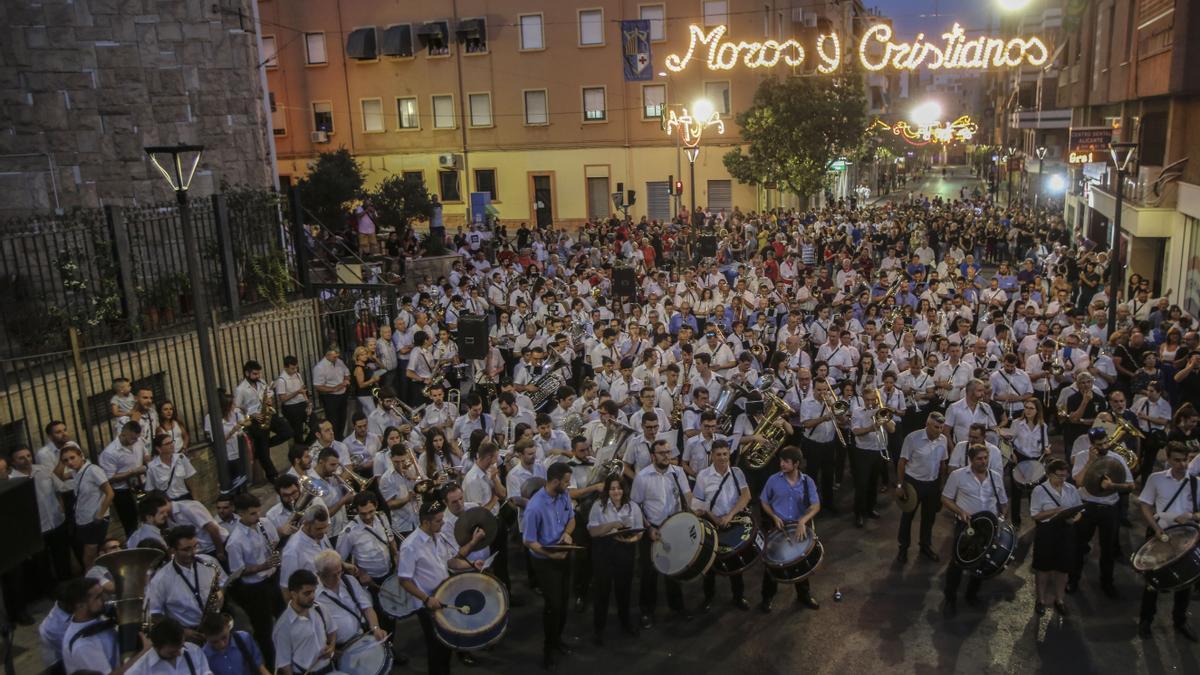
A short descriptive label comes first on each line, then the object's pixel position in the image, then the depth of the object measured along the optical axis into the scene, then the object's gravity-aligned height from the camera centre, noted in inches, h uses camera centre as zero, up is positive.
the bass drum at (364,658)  259.8 -137.2
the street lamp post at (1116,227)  614.5 -58.3
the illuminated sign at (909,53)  922.1 +103.4
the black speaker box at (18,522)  189.2 -70.2
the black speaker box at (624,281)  740.6 -96.6
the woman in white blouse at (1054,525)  327.3 -135.5
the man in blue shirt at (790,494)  343.6 -127.4
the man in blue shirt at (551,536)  316.5 -127.3
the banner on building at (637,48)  1284.4 +156.5
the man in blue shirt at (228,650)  243.4 -127.0
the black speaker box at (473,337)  551.5 -101.5
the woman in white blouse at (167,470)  381.1 -120.8
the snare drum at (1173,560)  302.5 -140.3
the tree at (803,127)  1457.9 +42.0
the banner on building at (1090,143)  1005.2 -0.9
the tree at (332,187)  984.3 -15.0
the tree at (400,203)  990.4 -35.3
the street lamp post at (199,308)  393.4 -57.5
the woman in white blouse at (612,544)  324.8 -135.0
